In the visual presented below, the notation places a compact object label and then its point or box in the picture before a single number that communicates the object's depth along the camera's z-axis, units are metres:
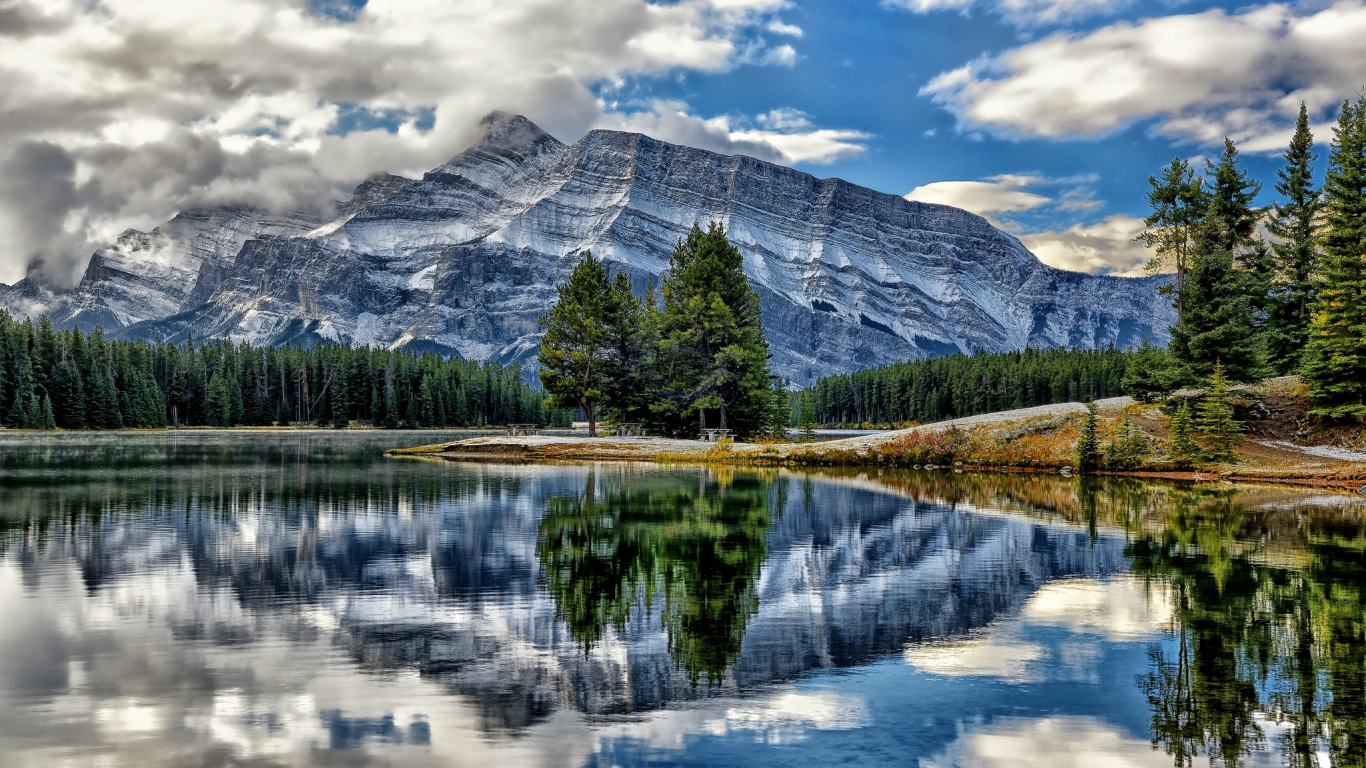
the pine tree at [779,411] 92.31
